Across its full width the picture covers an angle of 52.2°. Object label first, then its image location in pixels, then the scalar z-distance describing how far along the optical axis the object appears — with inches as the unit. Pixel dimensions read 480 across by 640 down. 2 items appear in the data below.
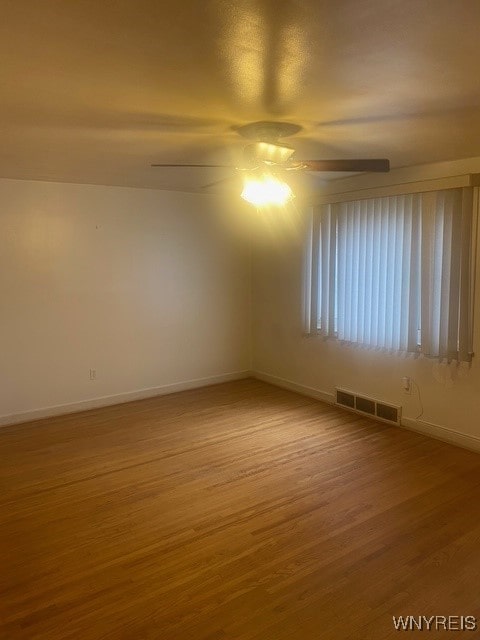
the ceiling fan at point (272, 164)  109.3
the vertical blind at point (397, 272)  157.5
